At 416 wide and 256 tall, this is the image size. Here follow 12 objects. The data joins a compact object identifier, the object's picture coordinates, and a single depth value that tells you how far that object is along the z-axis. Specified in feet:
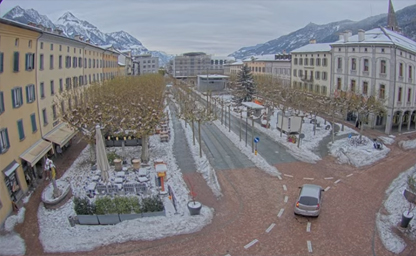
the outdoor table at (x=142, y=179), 67.01
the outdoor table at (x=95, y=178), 67.67
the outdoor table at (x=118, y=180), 66.08
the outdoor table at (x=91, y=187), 61.64
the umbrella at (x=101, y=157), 62.75
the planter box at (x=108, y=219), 51.52
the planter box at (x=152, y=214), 52.54
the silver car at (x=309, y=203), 52.06
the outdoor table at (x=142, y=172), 69.77
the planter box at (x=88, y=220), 51.26
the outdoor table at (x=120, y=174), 70.03
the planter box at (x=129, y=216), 52.11
